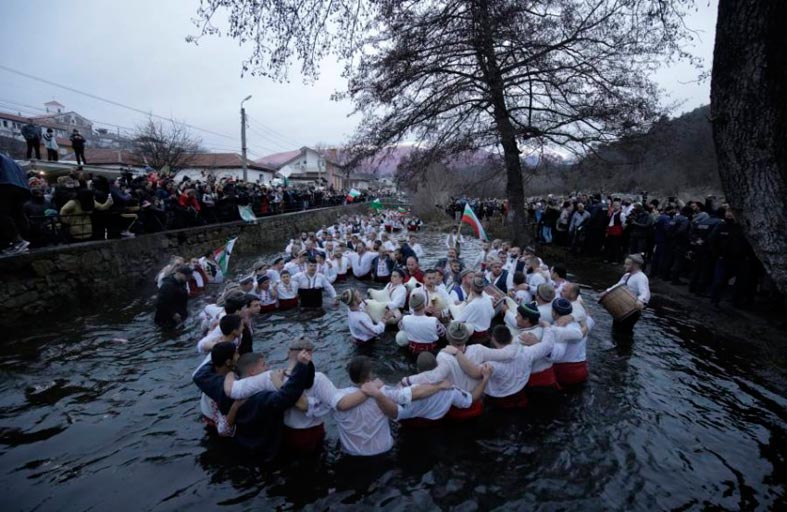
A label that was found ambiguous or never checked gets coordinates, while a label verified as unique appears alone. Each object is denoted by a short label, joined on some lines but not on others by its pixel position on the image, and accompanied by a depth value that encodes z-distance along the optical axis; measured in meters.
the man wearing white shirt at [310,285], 9.60
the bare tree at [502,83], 10.97
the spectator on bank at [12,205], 5.88
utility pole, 27.89
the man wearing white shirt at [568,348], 5.33
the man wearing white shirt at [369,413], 3.82
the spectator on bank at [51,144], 16.72
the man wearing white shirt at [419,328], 6.26
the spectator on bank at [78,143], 16.77
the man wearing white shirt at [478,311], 6.47
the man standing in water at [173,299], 7.77
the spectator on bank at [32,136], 15.12
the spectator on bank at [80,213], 10.13
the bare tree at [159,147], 38.88
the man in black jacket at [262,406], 3.67
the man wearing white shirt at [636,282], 7.22
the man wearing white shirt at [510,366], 4.75
